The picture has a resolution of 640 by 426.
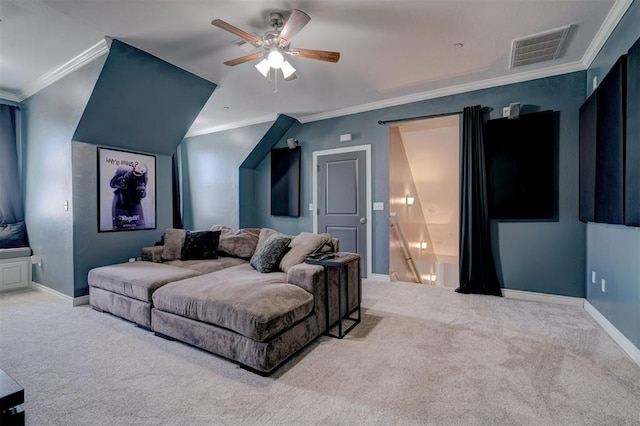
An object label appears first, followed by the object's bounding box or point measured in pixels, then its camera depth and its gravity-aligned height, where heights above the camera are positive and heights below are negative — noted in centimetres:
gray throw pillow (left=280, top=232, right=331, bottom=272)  295 -40
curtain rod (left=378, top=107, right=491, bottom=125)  384 +131
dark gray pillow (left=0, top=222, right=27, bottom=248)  405 -34
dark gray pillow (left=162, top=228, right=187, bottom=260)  378 -45
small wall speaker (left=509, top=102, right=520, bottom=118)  357 +117
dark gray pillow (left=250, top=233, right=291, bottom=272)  302 -47
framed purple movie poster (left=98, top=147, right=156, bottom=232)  371 +26
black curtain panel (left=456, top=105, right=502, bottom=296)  377 -17
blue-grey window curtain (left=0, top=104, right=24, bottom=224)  413 +57
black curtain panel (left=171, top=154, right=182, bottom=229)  620 +28
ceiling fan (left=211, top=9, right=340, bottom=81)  235 +138
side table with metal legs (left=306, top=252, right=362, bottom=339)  259 -69
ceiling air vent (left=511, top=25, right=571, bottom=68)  278 +162
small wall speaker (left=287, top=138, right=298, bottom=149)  538 +120
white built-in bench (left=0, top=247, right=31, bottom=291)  397 -79
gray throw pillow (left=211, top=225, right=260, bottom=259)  382 -46
